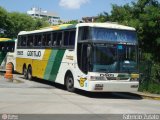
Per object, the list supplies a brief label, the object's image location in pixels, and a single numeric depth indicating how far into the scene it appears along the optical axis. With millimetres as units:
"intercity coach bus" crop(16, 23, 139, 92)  12439
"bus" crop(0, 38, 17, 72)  22225
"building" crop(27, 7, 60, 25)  124802
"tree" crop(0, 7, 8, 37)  44022
